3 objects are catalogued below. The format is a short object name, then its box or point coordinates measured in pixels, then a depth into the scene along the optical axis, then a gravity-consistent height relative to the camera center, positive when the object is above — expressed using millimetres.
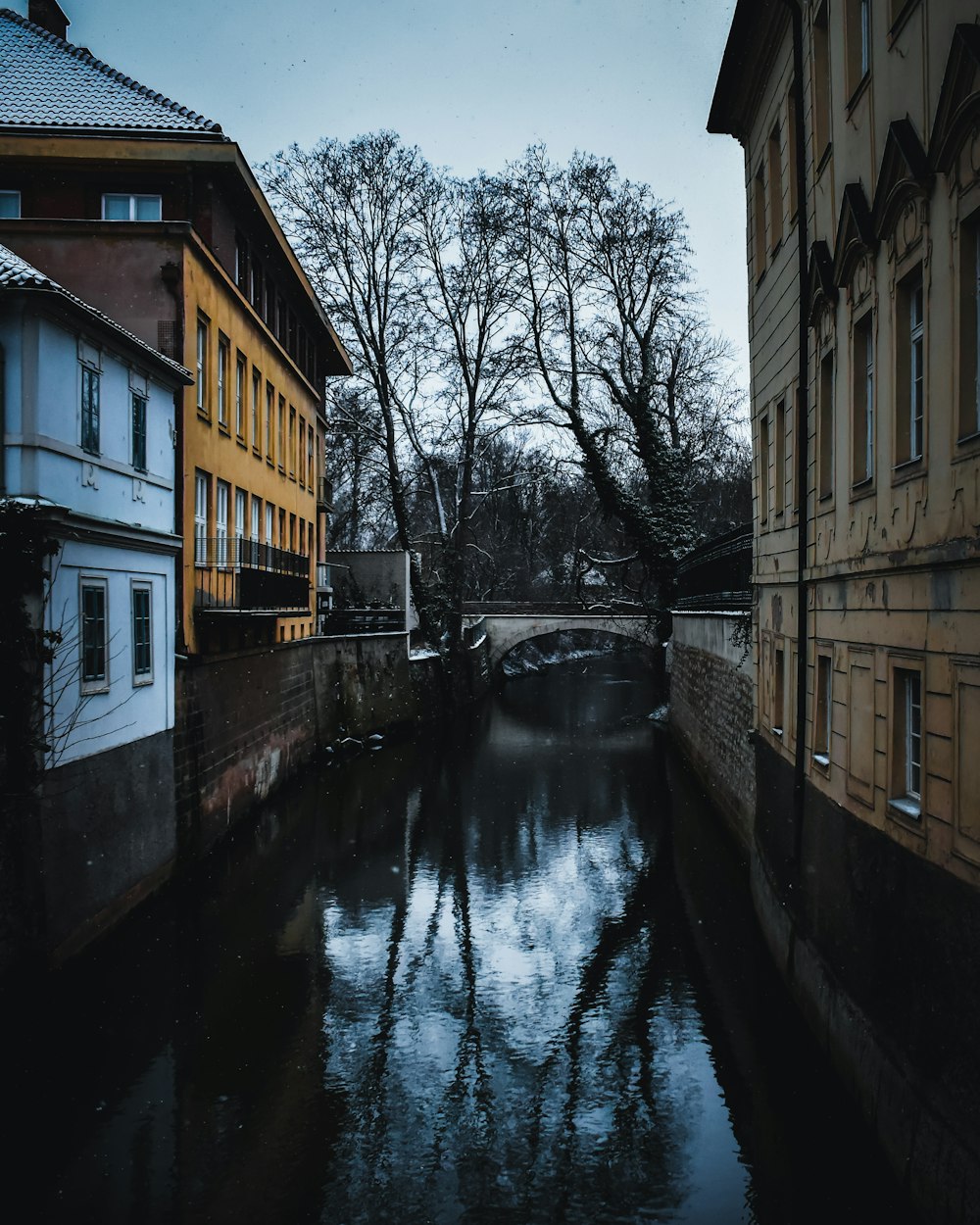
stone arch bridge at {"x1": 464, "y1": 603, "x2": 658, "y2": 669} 44500 -900
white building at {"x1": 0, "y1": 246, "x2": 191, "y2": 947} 11195 +400
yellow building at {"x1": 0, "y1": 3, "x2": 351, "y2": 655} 16141 +5351
